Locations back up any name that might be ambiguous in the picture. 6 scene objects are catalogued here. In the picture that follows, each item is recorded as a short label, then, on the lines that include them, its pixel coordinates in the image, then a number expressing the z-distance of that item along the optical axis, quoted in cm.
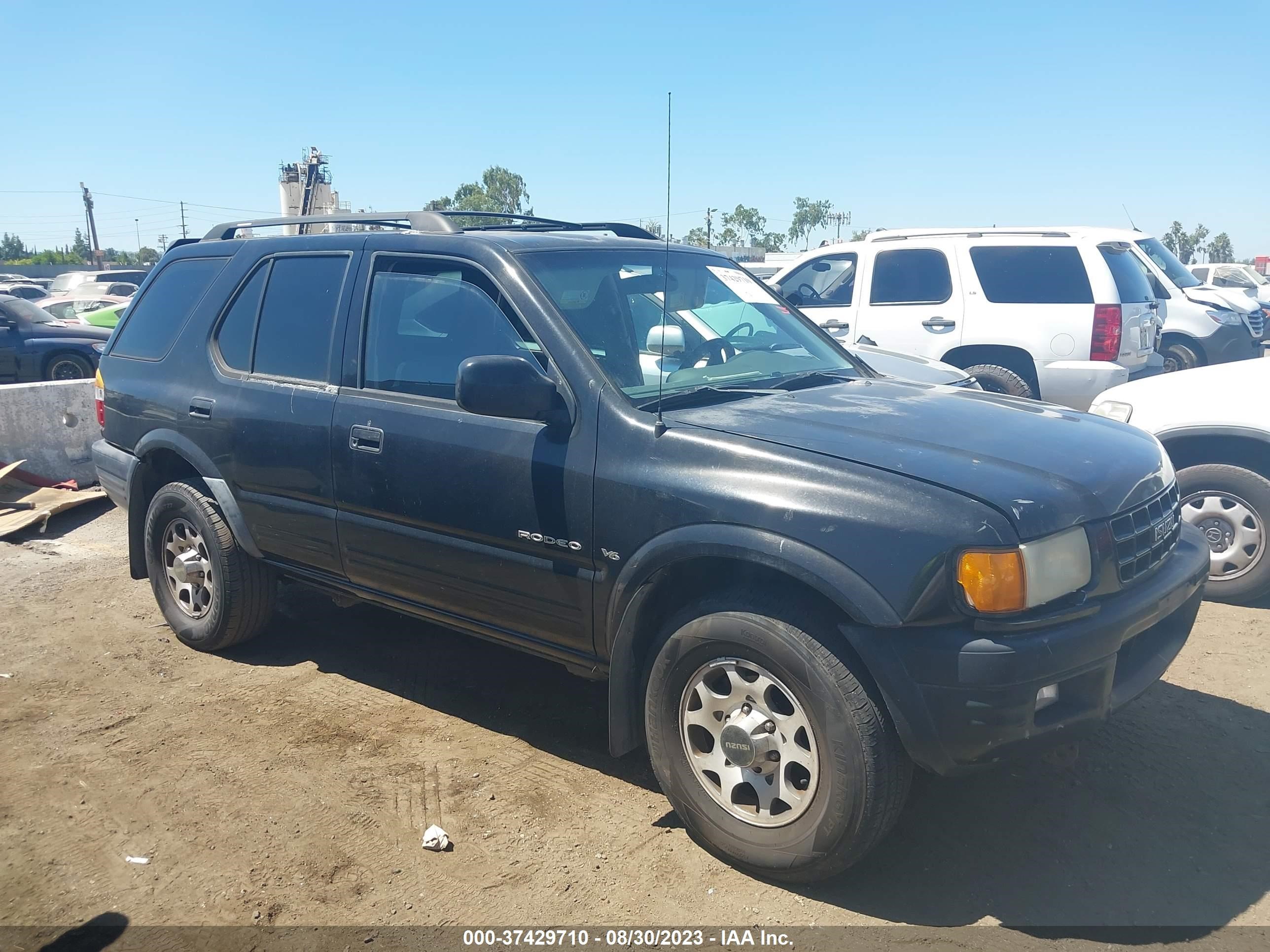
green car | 1728
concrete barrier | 809
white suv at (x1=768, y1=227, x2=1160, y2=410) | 846
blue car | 1312
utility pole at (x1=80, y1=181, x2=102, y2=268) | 7231
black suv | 279
